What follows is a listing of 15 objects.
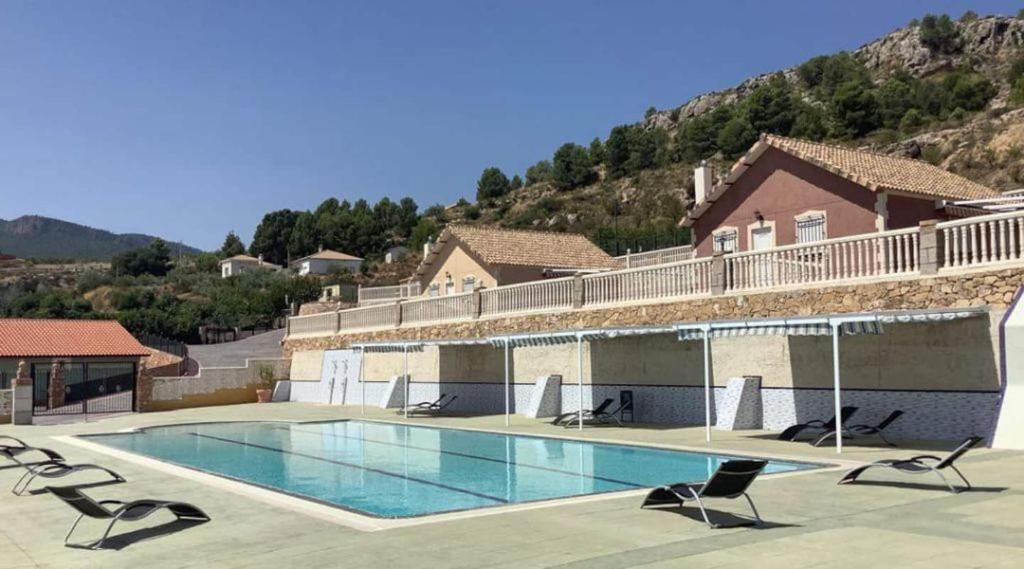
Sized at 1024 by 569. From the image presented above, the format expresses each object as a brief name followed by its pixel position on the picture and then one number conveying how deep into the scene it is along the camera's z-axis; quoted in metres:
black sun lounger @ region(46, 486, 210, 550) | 8.12
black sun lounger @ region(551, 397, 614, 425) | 21.08
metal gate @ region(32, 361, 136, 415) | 32.81
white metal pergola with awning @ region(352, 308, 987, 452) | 14.19
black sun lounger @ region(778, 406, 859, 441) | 16.20
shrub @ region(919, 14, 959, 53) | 97.06
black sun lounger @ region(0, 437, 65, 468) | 13.43
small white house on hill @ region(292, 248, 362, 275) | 109.60
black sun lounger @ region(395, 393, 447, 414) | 27.30
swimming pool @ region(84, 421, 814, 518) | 12.06
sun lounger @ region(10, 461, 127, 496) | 12.08
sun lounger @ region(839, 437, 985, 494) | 9.69
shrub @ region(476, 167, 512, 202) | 118.18
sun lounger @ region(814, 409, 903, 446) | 15.27
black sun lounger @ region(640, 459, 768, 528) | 8.16
